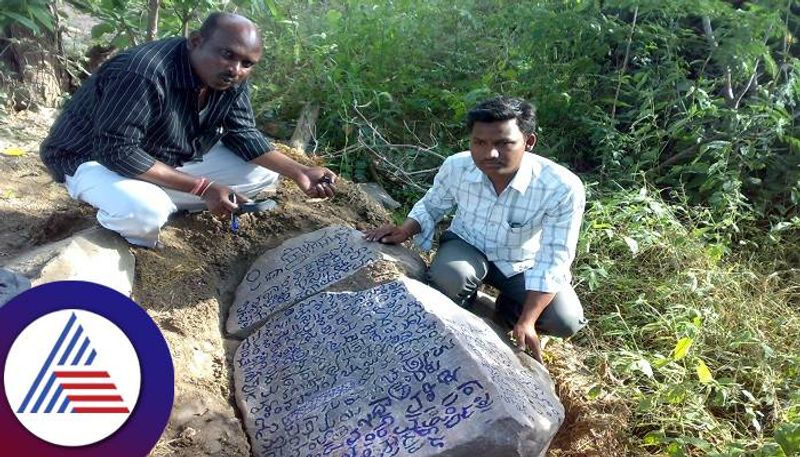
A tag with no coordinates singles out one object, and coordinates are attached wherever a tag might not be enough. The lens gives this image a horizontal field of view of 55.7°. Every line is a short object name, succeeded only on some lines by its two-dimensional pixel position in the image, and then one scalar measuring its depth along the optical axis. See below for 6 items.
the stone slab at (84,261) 2.61
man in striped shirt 2.79
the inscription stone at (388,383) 2.28
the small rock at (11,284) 2.43
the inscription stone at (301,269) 3.00
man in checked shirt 2.81
